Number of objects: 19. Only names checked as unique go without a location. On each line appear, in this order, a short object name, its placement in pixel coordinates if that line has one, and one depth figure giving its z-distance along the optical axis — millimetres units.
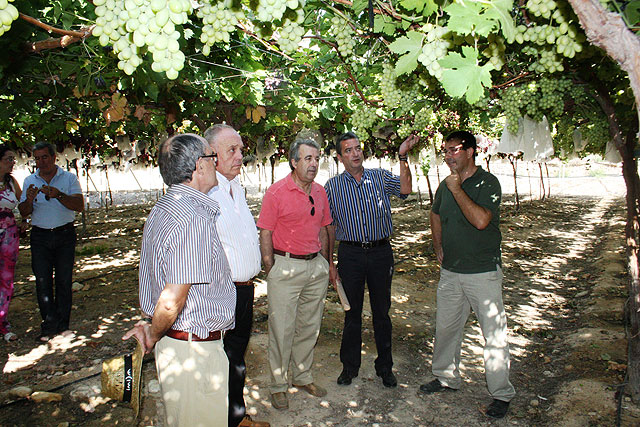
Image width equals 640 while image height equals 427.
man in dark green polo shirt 3240
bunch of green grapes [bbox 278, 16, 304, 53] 2006
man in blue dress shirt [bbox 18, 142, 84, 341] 4527
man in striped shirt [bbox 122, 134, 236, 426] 1894
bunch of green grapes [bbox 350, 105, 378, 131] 4578
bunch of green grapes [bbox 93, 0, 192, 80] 1171
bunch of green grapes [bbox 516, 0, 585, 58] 1729
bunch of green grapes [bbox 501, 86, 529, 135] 3674
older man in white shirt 2740
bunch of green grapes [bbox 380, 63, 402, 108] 3703
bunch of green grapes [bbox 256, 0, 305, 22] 1471
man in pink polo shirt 3350
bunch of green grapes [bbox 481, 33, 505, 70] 2090
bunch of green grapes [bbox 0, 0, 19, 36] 1103
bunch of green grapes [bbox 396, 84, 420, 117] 3840
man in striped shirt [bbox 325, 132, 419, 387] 3662
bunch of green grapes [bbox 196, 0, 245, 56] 1666
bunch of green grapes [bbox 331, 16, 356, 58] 3018
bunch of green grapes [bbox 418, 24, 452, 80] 1664
